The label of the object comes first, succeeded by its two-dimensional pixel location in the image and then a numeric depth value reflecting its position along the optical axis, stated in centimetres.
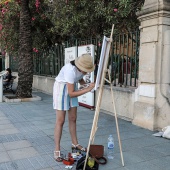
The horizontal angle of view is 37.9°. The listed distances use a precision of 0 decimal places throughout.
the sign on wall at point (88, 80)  772
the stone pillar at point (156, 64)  541
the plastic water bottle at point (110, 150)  386
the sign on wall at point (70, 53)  881
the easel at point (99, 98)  344
